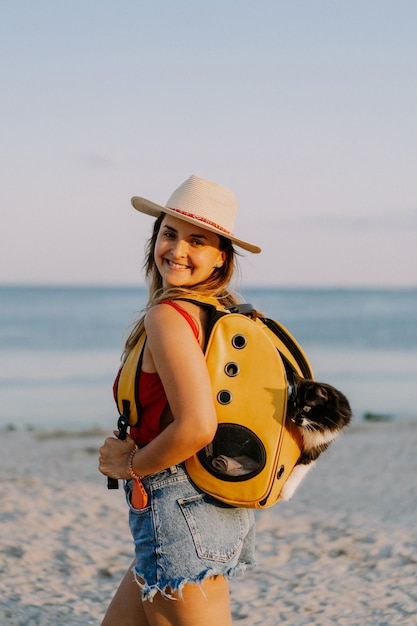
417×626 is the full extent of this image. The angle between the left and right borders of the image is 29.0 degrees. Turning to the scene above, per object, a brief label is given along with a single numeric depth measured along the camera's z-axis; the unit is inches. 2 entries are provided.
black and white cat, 101.5
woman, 95.9
